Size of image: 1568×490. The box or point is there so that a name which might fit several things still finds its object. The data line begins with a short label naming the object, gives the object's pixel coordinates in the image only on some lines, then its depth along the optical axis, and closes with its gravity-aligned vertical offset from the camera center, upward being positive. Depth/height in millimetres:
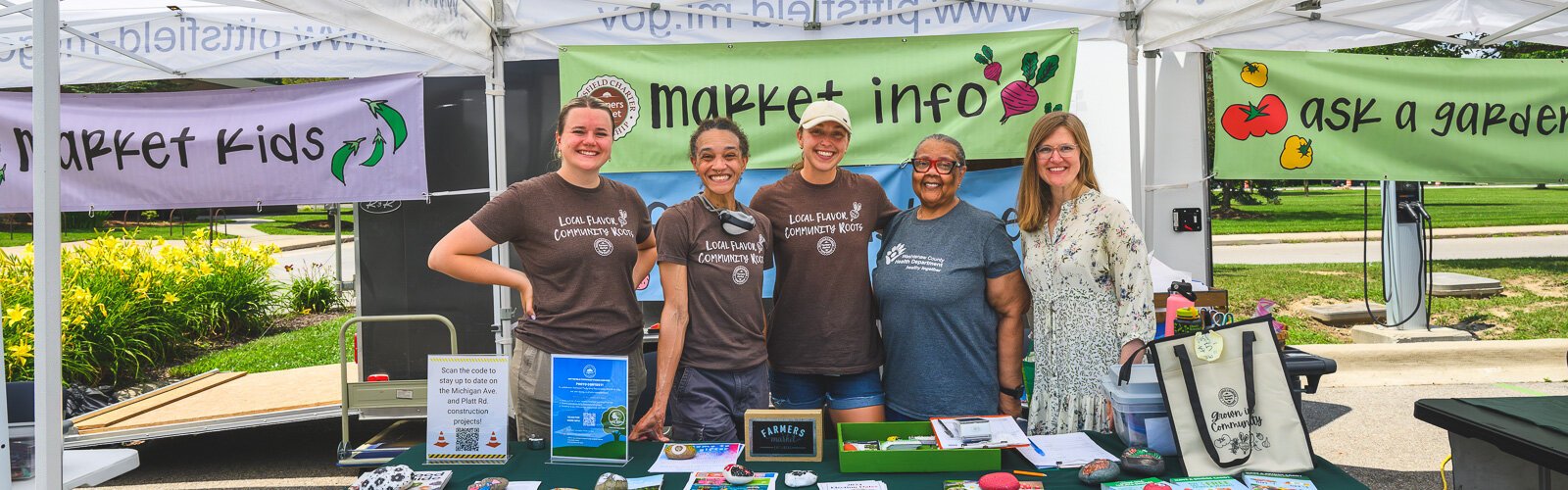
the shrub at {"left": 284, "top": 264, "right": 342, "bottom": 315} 9945 -438
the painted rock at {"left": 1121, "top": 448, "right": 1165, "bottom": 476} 2000 -507
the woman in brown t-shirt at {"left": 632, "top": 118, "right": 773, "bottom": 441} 2539 -178
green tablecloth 1983 -529
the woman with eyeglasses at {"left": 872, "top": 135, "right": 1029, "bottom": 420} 2619 -169
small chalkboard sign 2166 -462
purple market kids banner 3963 +497
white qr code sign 2213 -399
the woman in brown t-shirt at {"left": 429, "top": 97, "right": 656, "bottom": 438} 2557 -19
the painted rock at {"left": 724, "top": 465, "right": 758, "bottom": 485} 1992 -511
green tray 2047 -502
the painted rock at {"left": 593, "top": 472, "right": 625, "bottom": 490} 1941 -506
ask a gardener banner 3867 +491
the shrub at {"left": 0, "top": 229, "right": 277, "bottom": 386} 5926 -325
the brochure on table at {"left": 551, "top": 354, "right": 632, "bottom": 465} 2182 -390
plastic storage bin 2145 -425
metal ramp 4320 -763
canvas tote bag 2006 -385
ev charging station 6535 -175
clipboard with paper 2113 -468
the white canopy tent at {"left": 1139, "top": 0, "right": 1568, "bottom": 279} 3852 +848
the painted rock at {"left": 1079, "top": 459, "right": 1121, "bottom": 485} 1958 -514
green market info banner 3910 +667
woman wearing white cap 2725 -131
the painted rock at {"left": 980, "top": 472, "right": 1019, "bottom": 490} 1892 -512
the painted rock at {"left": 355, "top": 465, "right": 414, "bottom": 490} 1956 -493
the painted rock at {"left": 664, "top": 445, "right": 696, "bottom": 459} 2197 -501
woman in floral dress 2504 -115
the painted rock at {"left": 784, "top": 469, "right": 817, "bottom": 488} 1983 -520
